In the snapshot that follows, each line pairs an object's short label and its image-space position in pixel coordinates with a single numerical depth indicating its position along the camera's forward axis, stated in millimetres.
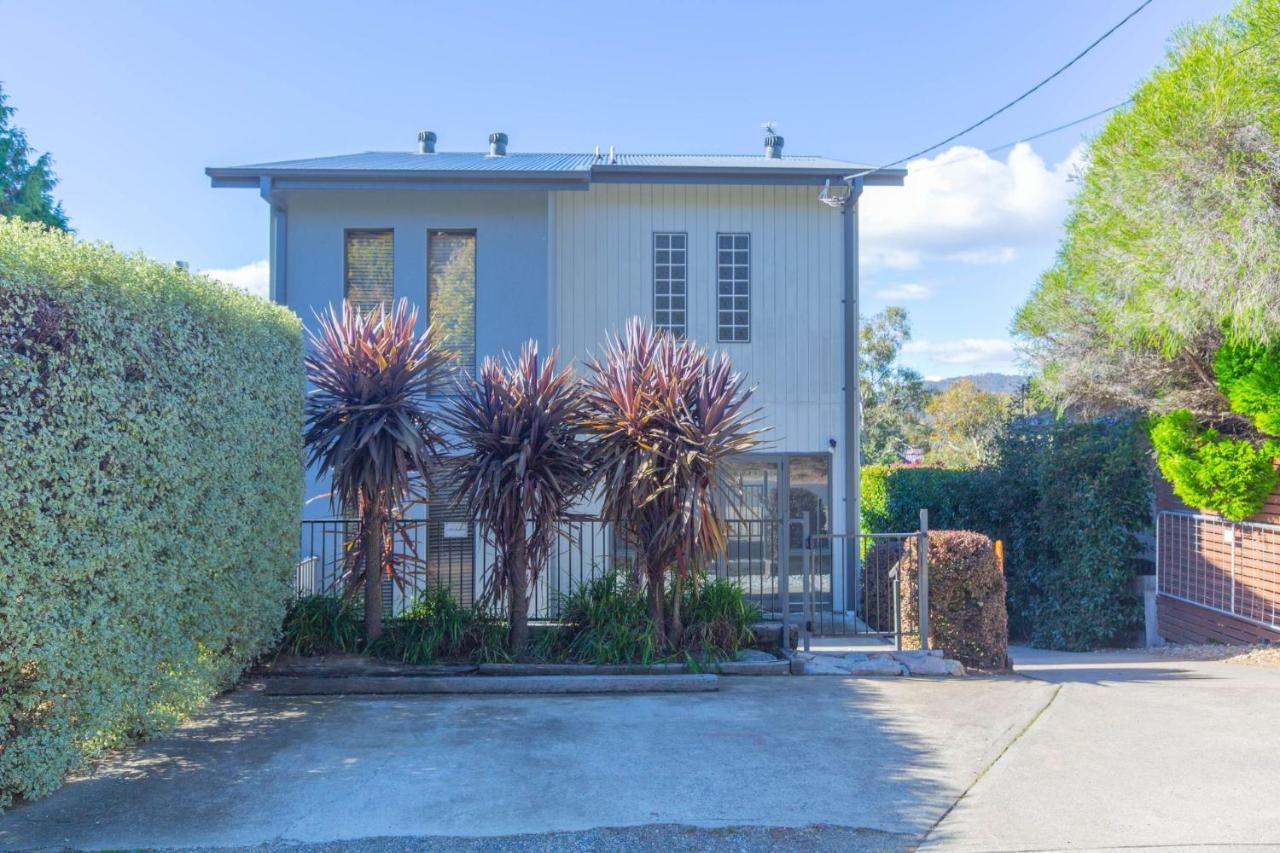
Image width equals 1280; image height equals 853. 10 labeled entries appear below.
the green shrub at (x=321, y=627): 7934
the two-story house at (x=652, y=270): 11625
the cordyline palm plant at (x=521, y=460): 7746
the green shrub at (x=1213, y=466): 9992
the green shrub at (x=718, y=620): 8070
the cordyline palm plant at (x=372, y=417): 7660
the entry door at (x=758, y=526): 11227
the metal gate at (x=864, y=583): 8398
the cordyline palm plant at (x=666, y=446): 7668
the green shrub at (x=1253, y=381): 9203
